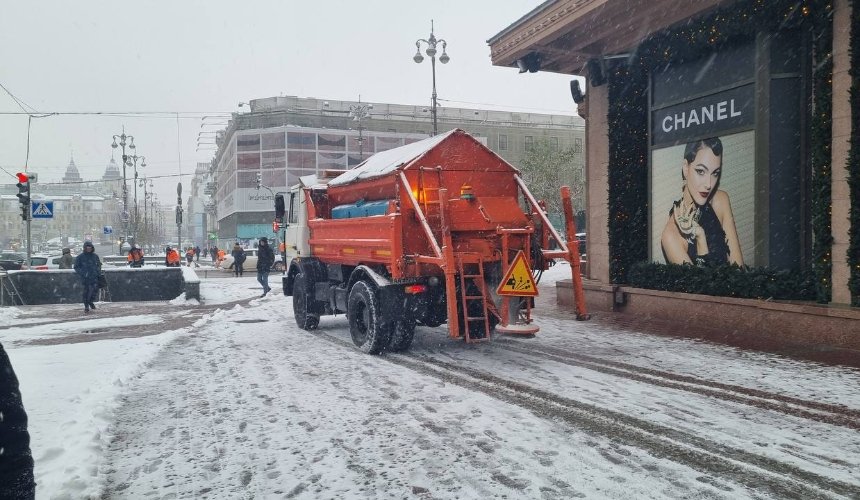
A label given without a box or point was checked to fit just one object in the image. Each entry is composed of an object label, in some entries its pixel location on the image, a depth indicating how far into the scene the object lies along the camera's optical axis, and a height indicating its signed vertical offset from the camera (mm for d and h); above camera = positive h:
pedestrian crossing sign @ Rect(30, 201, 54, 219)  18081 +1136
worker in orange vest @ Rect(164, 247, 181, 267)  23766 -468
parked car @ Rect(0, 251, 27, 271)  32406 -837
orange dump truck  7953 -10
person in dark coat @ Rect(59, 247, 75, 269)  21094 -493
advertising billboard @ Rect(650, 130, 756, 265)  10180 +817
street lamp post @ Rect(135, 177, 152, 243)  65387 +1678
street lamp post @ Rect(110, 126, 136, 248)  43681 +6686
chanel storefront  8336 +1567
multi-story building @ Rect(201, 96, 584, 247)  61344 +11588
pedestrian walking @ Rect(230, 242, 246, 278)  27169 -590
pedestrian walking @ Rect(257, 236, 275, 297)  19625 -519
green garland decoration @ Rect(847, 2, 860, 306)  7832 +948
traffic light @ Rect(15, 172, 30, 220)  17641 +1649
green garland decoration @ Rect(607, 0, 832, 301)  8438 +2756
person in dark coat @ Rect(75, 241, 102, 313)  14977 -626
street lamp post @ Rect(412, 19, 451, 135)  21891 +7650
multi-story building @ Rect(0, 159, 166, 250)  118625 +7775
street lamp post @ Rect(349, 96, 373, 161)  35131 +8070
